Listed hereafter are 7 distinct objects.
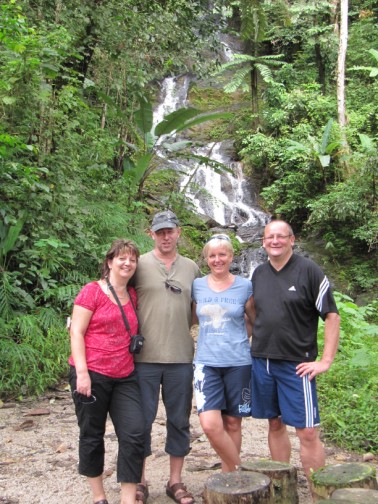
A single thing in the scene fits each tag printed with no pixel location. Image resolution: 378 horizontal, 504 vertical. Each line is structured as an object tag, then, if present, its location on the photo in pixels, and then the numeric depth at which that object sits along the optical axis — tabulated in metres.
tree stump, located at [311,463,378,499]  2.70
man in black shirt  3.38
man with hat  3.62
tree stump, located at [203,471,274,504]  2.63
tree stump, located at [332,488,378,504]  2.42
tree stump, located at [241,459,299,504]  2.92
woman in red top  3.37
